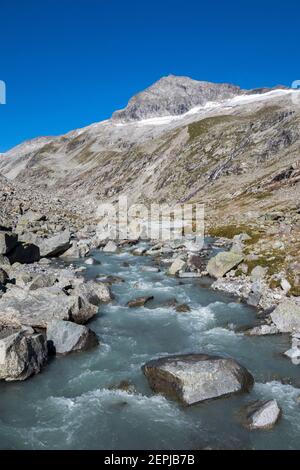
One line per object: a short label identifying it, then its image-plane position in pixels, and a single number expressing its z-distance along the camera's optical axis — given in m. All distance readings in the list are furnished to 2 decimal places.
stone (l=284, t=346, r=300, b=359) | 22.03
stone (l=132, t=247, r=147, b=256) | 55.77
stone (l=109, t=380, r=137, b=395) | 19.30
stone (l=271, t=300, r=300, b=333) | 25.19
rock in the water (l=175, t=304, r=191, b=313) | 30.35
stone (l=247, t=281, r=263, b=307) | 30.34
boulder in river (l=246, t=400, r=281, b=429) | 16.28
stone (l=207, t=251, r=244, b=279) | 38.31
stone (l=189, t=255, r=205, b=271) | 42.66
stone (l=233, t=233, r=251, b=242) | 51.06
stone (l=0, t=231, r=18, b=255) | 43.50
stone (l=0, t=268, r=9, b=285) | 33.34
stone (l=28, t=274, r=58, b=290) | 32.81
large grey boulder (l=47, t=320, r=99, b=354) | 23.23
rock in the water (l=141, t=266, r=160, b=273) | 43.81
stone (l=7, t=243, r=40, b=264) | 44.69
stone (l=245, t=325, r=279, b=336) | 25.08
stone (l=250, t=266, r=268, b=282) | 34.66
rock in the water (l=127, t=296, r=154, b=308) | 31.89
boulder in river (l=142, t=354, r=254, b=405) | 18.14
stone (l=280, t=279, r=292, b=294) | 31.02
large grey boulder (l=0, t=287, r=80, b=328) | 25.19
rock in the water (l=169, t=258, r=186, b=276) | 41.94
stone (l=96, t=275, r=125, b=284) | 39.30
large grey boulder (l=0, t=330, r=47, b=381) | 19.66
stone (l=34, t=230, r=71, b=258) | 51.69
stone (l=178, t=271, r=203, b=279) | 40.22
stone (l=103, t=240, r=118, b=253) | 59.17
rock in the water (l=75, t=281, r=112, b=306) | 31.72
